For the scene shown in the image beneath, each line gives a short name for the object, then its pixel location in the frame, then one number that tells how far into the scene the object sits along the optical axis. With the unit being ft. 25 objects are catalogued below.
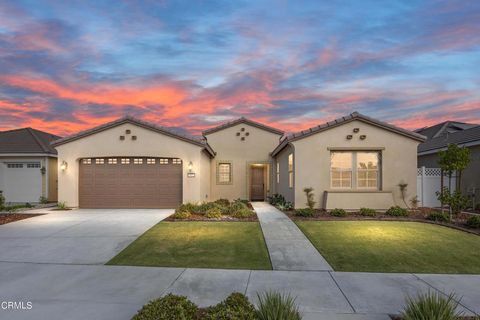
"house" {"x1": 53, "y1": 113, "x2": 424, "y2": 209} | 43.62
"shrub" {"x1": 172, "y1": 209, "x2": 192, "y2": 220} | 37.11
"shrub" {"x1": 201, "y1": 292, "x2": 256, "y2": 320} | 10.37
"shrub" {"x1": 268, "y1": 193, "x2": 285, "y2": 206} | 51.74
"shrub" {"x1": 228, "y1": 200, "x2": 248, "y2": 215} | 40.80
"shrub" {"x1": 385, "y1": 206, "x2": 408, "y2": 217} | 39.01
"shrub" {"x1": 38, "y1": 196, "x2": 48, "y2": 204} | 59.98
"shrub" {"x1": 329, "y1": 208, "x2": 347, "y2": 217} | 38.83
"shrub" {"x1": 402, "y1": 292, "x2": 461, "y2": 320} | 10.05
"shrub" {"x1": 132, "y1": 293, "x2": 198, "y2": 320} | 10.53
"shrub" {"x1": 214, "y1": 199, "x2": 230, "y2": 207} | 51.60
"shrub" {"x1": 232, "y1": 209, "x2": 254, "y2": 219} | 38.23
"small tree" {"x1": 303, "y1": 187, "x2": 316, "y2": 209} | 42.24
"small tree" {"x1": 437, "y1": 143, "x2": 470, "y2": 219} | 35.06
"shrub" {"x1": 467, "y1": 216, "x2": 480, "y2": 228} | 31.13
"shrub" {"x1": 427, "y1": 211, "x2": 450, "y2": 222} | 35.40
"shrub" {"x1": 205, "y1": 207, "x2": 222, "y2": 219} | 38.09
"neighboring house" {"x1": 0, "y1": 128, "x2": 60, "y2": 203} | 61.41
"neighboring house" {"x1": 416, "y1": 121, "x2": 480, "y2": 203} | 48.67
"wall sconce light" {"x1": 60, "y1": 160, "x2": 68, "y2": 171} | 49.16
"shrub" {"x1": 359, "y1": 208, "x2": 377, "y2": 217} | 39.23
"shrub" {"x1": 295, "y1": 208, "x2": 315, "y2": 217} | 38.68
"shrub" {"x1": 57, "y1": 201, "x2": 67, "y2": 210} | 48.00
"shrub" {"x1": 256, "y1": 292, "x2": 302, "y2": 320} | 10.06
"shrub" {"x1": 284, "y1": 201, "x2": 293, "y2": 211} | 44.46
